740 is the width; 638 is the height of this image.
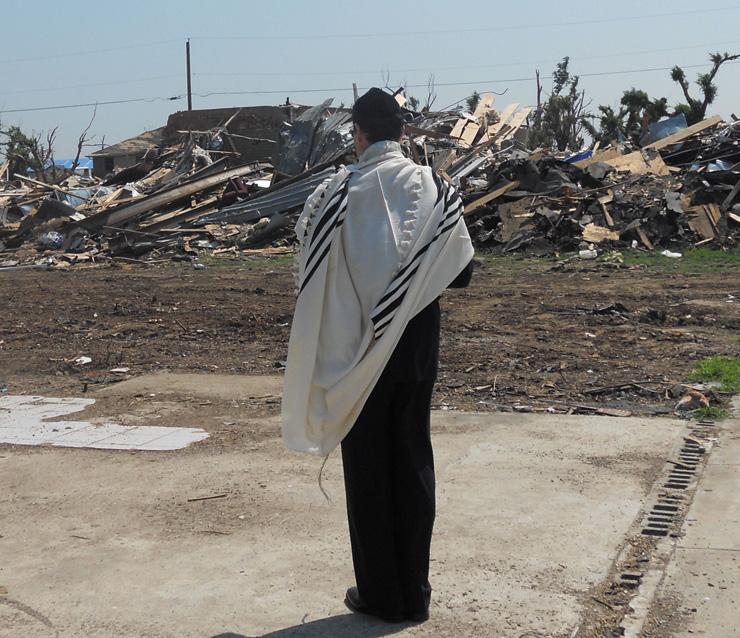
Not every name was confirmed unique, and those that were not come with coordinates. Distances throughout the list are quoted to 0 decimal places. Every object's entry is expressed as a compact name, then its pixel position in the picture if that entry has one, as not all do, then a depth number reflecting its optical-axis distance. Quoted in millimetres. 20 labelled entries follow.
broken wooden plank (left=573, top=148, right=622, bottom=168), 22453
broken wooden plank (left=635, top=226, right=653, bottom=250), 19078
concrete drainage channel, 3664
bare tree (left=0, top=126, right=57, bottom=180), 47688
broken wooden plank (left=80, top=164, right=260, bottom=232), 24859
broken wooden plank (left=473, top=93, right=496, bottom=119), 30750
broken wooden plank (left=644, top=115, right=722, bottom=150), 24922
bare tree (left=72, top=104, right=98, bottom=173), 40806
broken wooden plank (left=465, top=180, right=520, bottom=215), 21688
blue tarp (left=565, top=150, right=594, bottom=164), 23808
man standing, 3574
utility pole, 61938
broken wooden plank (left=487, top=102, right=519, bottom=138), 29053
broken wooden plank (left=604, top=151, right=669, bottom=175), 22859
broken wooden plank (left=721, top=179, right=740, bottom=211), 19734
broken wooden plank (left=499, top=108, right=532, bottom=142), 29016
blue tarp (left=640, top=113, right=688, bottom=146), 28016
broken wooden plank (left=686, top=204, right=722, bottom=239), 19188
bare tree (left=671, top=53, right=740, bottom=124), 39188
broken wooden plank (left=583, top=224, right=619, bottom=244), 19266
